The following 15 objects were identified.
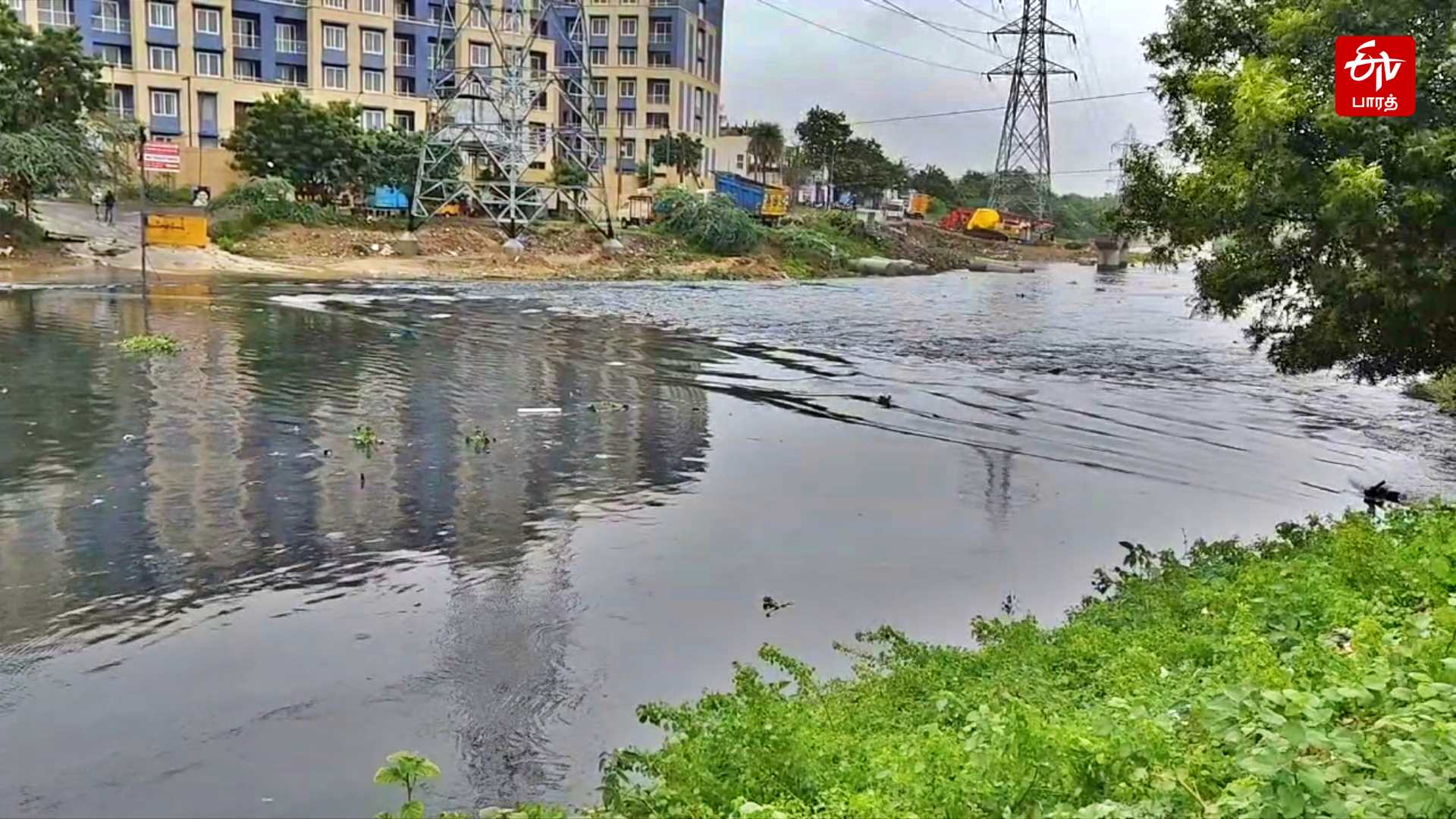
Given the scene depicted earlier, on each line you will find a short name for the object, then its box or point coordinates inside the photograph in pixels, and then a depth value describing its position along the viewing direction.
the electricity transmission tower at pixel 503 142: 53.44
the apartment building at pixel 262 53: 63.78
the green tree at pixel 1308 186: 11.26
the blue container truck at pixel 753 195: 68.06
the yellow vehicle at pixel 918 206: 97.88
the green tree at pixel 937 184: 115.94
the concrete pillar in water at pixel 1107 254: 80.03
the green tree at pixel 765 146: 95.44
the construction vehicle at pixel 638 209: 66.38
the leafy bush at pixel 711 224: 57.34
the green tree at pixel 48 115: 37.72
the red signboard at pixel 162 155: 35.06
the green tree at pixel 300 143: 52.31
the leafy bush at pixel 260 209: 46.66
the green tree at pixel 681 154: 79.56
